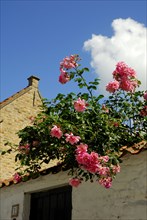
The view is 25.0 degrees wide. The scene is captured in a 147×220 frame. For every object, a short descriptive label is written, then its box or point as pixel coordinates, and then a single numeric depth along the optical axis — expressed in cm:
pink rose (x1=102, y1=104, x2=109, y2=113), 601
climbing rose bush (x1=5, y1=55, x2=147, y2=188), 507
